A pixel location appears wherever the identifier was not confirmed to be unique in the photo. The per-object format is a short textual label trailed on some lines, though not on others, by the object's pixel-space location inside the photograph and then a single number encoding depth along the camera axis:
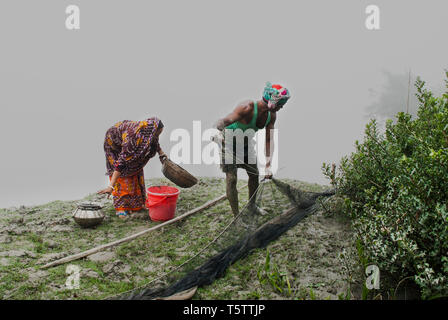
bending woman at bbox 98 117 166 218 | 4.31
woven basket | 4.64
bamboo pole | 3.36
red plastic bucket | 4.32
